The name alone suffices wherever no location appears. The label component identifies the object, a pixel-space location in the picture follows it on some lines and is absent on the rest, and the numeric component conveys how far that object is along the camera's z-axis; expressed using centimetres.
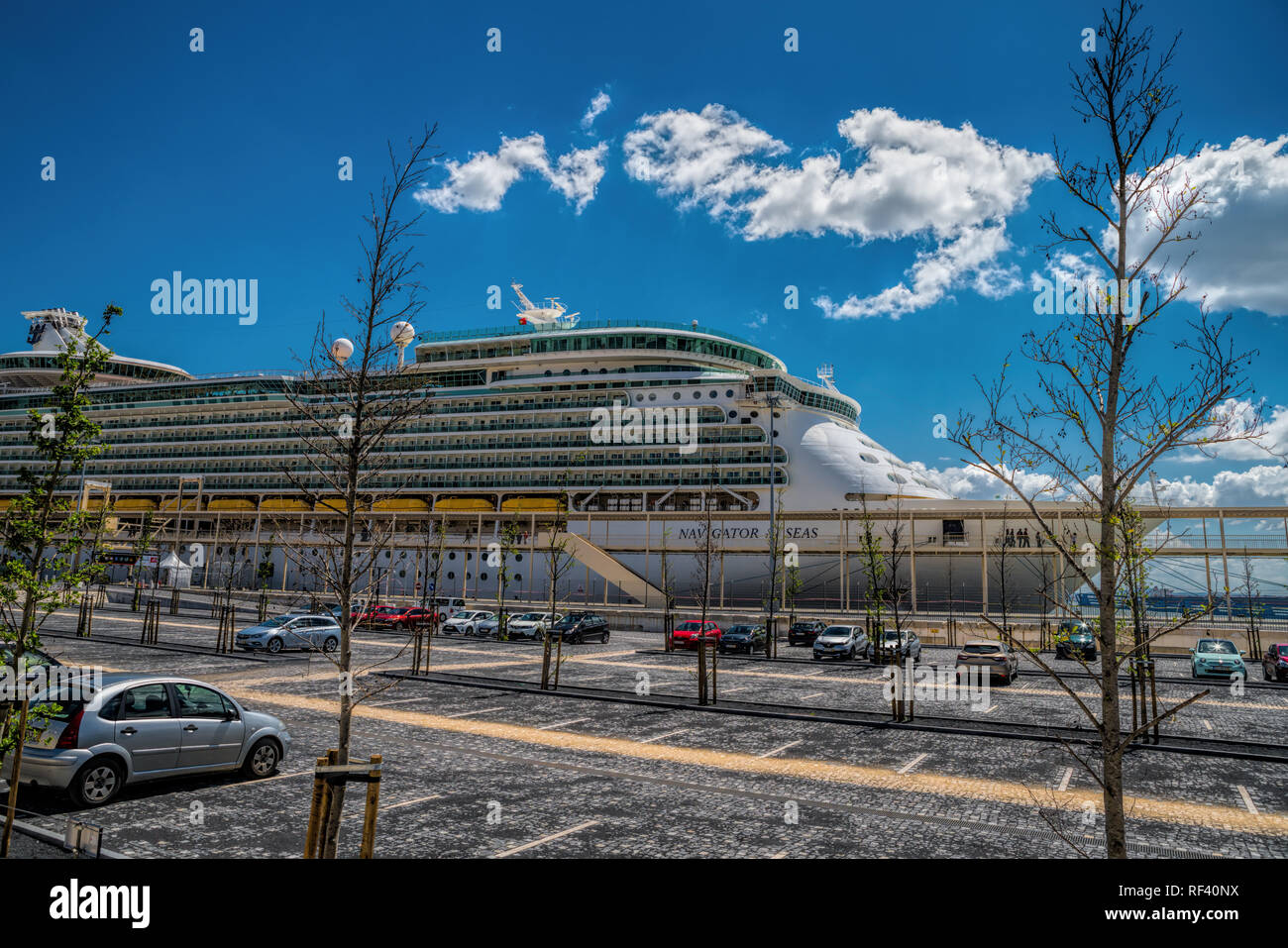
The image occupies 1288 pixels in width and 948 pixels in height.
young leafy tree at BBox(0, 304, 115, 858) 679
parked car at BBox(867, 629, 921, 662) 2508
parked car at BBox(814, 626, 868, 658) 2667
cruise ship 4353
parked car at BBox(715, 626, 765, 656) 2844
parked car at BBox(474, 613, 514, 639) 3361
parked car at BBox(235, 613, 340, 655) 2330
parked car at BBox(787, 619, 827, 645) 3169
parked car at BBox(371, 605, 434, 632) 3444
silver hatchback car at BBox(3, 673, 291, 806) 758
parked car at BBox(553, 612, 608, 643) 3095
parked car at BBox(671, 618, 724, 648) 2918
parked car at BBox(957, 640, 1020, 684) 2042
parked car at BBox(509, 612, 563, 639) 3187
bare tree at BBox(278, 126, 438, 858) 671
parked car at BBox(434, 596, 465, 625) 3667
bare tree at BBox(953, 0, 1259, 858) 432
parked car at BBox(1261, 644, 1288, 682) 2145
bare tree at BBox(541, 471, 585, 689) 1722
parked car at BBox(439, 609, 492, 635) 3381
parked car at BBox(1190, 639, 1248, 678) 2144
